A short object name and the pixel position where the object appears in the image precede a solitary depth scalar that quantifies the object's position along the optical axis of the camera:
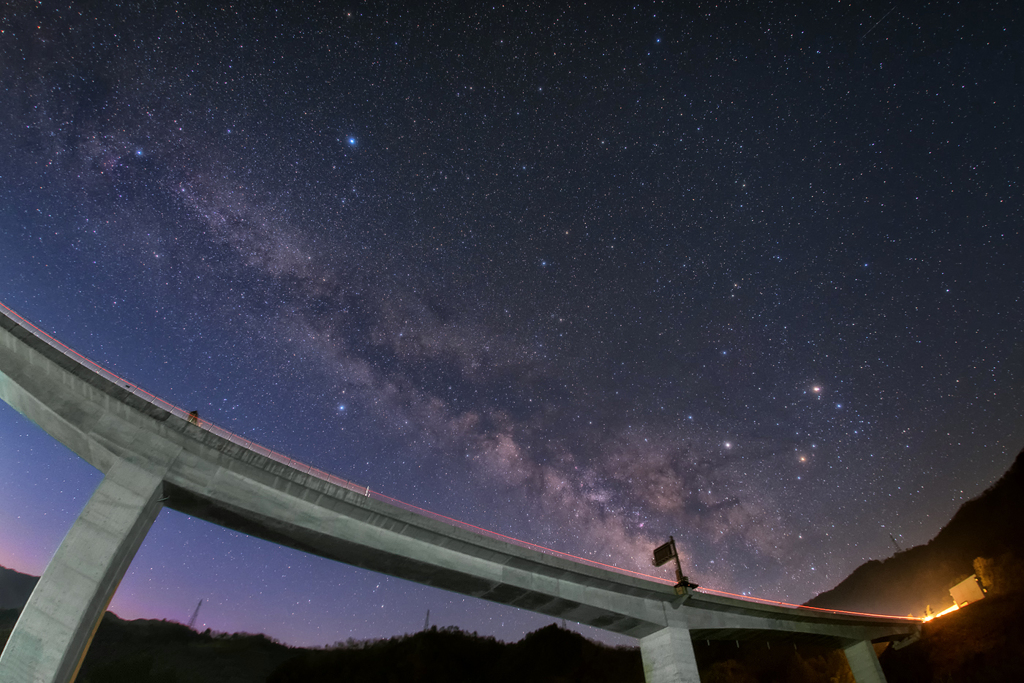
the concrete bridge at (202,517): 10.61
